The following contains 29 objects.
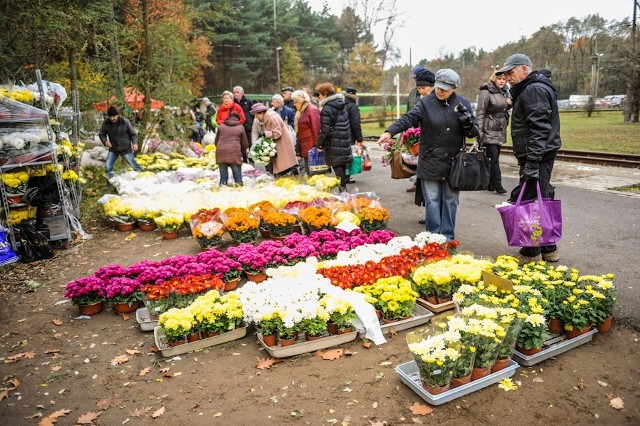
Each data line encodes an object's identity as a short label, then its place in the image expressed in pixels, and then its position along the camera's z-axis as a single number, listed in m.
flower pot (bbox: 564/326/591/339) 3.59
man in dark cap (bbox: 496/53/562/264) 4.59
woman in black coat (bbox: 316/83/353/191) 8.15
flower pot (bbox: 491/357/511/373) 3.27
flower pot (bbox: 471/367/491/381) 3.19
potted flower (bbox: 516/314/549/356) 3.35
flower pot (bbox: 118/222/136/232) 8.12
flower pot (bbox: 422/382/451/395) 3.06
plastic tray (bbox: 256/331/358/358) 3.76
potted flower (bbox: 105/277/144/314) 4.80
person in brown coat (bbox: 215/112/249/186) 9.24
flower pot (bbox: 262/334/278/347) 3.84
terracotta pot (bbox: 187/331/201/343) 4.03
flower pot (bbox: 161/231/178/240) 7.48
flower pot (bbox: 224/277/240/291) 5.18
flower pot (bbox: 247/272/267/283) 5.28
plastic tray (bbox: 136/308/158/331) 4.44
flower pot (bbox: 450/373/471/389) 3.12
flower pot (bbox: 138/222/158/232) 8.08
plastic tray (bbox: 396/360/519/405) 3.04
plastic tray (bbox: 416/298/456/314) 4.25
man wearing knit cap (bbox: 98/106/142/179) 10.53
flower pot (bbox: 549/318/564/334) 3.66
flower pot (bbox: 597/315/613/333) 3.73
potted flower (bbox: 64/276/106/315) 4.80
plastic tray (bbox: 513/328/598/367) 3.42
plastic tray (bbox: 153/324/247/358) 3.95
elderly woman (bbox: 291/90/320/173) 9.20
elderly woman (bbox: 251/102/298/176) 9.56
